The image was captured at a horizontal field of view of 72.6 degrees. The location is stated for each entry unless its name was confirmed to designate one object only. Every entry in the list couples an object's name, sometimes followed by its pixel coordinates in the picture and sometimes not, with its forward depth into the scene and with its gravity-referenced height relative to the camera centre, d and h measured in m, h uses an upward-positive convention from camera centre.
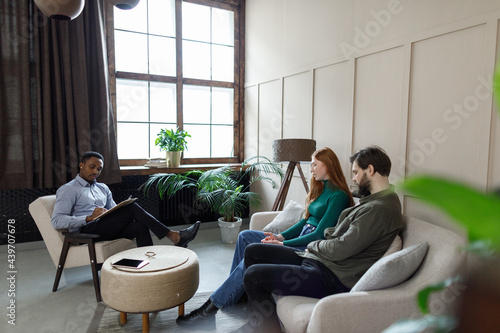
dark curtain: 3.58 +0.46
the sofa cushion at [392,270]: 1.64 -0.63
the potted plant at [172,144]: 4.39 -0.07
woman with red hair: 2.27 -0.65
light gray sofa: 1.55 -0.75
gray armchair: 2.65 -0.87
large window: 4.48 +0.86
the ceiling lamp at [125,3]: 2.07 +0.83
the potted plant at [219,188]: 4.06 -0.61
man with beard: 1.90 -0.71
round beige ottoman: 2.07 -0.91
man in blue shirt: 2.76 -0.66
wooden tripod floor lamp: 3.27 -0.10
